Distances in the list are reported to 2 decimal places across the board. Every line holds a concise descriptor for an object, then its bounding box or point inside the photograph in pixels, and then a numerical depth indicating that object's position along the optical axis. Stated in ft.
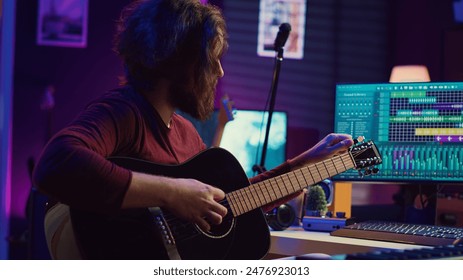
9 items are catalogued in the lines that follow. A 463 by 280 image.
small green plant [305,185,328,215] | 6.66
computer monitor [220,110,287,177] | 9.07
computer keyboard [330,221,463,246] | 5.24
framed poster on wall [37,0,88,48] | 12.22
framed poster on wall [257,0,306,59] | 12.86
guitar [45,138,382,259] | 4.29
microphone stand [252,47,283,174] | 7.33
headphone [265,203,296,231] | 6.22
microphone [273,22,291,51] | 7.26
